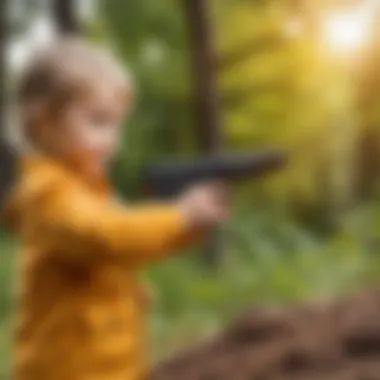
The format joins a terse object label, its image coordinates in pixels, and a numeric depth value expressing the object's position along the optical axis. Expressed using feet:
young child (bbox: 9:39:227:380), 9.56
